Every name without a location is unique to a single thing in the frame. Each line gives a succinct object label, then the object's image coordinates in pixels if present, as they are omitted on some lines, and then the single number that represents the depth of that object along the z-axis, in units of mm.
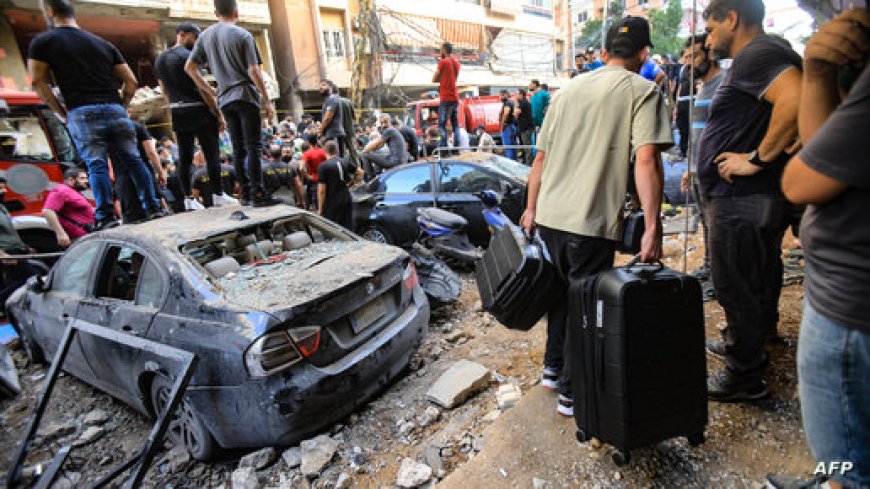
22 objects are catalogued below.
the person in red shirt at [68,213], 6039
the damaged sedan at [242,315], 2691
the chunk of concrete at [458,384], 3240
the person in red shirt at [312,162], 8195
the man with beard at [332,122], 7562
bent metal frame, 2434
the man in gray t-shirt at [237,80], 4430
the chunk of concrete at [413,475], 2502
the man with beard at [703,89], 3577
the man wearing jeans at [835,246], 1067
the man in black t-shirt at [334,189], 6504
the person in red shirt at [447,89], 9414
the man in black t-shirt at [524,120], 10609
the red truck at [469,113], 16378
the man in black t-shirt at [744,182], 2113
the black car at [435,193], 6141
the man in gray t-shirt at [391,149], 8688
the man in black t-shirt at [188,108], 5012
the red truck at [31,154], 7051
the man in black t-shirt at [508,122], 11180
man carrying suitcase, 2053
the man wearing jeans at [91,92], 4207
